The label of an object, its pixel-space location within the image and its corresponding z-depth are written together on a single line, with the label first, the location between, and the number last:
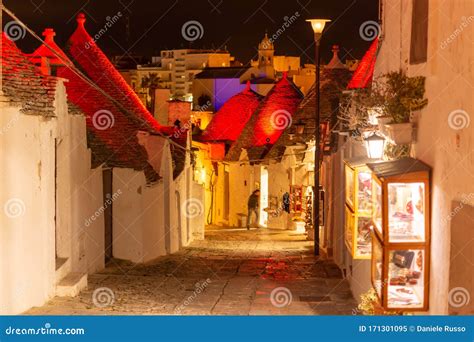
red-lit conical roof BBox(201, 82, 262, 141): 49.34
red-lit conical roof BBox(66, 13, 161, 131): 26.48
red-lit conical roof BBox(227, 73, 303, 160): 42.38
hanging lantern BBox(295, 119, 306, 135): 35.87
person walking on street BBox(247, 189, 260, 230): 37.00
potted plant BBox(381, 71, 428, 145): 10.12
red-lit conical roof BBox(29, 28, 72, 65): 22.41
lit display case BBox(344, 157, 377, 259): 11.93
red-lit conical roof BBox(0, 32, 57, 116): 13.29
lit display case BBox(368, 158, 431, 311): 9.38
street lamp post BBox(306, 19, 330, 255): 23.06
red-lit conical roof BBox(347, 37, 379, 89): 20.12
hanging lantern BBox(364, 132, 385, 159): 12.05
